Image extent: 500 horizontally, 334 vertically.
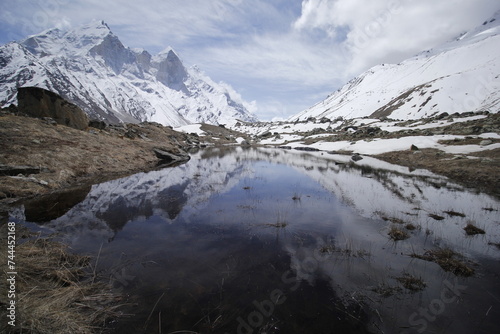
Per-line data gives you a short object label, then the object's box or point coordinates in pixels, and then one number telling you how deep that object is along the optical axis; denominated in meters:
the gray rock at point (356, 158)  37.74
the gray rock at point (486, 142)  28.24
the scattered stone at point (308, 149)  62.51
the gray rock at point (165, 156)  34.78
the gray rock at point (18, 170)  14.56
